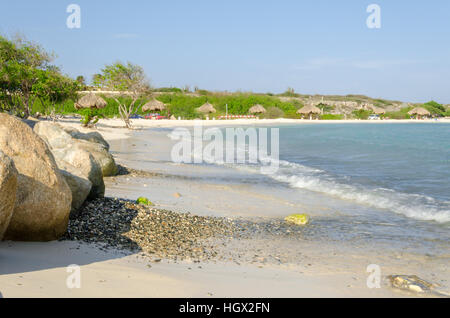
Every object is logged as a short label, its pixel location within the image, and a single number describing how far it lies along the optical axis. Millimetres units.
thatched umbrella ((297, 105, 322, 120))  69688
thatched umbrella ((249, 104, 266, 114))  66125
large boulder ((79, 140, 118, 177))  9781
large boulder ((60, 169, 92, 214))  5822
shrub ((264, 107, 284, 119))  67875
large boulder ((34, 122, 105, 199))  7133
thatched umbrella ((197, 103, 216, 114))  62053
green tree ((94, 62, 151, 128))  33594
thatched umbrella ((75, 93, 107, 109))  43219
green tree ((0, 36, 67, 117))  23109
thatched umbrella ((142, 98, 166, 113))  53438
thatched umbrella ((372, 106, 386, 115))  80625
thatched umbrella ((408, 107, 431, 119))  79875
